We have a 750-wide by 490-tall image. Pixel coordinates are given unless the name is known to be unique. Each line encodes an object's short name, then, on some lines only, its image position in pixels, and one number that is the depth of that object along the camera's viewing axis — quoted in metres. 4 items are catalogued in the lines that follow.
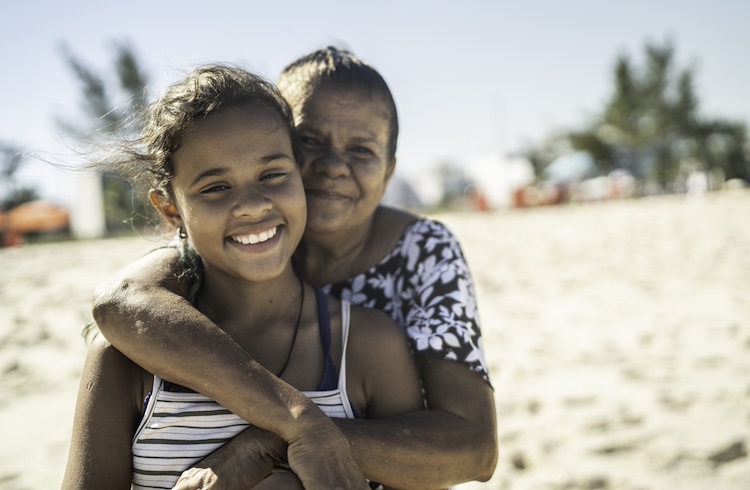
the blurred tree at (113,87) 22.58
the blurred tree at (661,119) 34.06
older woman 1.48
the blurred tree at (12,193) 26.33
